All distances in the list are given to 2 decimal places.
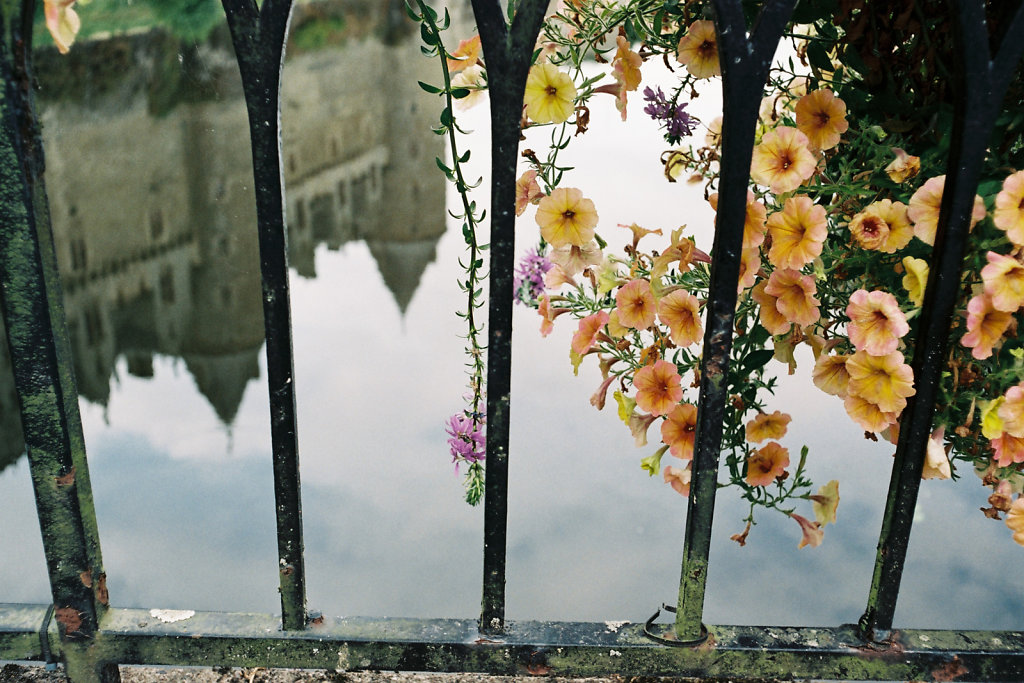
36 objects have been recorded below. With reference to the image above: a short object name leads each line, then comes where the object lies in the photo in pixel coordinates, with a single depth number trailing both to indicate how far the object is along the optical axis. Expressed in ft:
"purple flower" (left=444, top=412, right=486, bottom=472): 4.10
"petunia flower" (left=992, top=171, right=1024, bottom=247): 3.09
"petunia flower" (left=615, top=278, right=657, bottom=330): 4.09
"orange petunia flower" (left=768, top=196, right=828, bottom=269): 3.40
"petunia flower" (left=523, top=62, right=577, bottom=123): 3.77
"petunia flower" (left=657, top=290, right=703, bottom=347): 3.93
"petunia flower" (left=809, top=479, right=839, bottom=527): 4.36
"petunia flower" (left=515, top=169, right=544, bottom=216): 4.16
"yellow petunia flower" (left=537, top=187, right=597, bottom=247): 3.76
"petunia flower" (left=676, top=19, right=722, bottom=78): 3.91
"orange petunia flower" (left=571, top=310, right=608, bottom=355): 4.45
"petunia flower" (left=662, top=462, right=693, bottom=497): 4.34
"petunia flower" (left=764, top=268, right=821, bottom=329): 3.60
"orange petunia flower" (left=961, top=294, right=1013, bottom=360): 3.23
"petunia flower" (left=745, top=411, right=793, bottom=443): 4.21
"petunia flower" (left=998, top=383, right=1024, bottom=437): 3.35
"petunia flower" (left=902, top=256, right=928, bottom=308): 3.42
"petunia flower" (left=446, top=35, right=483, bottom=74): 3.86
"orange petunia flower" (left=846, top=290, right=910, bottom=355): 3.21
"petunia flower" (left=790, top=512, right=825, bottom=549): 4.33
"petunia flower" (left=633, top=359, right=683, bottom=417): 4.07
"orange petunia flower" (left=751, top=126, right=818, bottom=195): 3.50
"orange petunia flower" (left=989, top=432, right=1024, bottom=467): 3.52
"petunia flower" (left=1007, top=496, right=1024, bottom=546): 3.64
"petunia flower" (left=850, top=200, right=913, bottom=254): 3.49
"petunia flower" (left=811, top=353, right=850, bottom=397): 3.76
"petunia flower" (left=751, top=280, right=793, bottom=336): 3.76
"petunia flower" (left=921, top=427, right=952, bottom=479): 3.62
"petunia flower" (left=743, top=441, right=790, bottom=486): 4.31
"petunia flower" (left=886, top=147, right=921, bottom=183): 3.76
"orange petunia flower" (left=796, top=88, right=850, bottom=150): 3.74
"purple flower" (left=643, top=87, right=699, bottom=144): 5.22
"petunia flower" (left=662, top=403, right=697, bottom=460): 4.14
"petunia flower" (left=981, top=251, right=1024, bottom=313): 3.12
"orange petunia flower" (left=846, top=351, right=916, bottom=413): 3.32
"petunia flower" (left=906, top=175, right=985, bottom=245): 3.39
